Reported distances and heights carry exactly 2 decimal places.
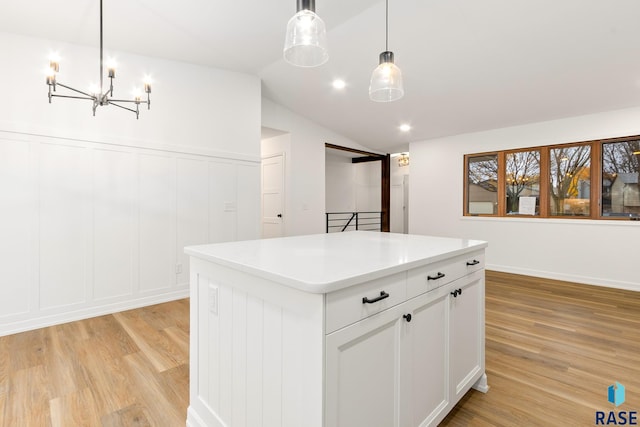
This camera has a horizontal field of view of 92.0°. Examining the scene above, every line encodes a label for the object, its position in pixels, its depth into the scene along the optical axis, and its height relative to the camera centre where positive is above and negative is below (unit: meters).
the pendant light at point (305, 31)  1.43 +0.89
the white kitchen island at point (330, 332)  0.96 -0.46
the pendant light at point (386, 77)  2.00 +0.89
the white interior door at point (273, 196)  5.63 +0.32
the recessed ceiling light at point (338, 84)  4.35 +1.85
